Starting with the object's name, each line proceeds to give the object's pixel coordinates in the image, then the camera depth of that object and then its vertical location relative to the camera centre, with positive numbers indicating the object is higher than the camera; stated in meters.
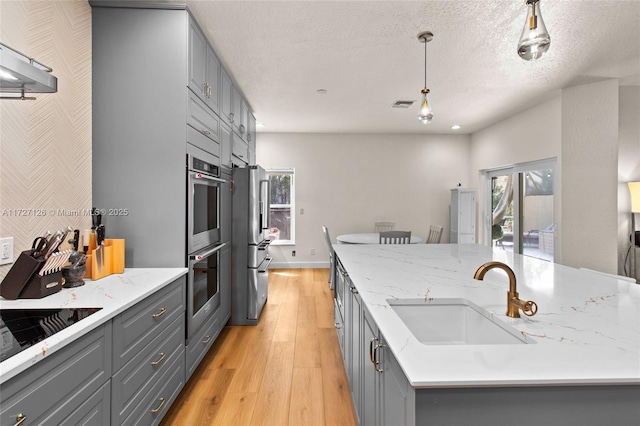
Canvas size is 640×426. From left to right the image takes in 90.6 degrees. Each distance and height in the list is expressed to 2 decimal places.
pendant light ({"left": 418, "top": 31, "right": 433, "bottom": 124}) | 2.58 +0.89
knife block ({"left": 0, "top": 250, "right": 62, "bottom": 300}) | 1.38 -0.30
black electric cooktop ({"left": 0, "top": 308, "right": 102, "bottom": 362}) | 0.96 -0.40
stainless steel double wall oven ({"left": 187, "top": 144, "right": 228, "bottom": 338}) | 2.10 -0.18
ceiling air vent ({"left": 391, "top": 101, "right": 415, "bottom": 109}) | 4.29 +1.49
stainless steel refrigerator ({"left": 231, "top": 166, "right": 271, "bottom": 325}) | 3.28 -0.39
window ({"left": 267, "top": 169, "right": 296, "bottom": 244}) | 6.26 +0.09
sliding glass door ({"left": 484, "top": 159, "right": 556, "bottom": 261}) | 4.33 +0.06
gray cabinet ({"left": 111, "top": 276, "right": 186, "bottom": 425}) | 1.33 -0.71
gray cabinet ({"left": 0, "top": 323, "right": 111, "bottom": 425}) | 0.86 -0.55
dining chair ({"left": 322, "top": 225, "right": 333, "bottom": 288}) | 4.65 -0.62
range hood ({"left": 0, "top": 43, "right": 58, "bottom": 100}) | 1.08 +0.51
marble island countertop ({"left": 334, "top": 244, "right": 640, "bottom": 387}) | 0.76 -0.37
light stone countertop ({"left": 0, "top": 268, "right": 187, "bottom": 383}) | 0.88 -0.39
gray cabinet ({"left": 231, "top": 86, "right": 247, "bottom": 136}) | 3.41 +1.15
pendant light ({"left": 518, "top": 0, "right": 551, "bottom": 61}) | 1.31 +0.74
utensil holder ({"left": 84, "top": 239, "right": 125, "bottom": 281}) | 1.73 -0.28
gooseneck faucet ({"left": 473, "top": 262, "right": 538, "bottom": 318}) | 1.10 -0.30
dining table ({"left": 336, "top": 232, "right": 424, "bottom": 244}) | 4.57 -0.40
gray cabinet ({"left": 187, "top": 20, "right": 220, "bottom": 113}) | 2.17 +1.10
